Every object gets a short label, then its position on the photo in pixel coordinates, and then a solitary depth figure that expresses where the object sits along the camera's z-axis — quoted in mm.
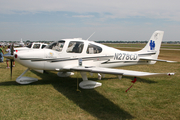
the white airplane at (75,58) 5961
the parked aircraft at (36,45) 15488
